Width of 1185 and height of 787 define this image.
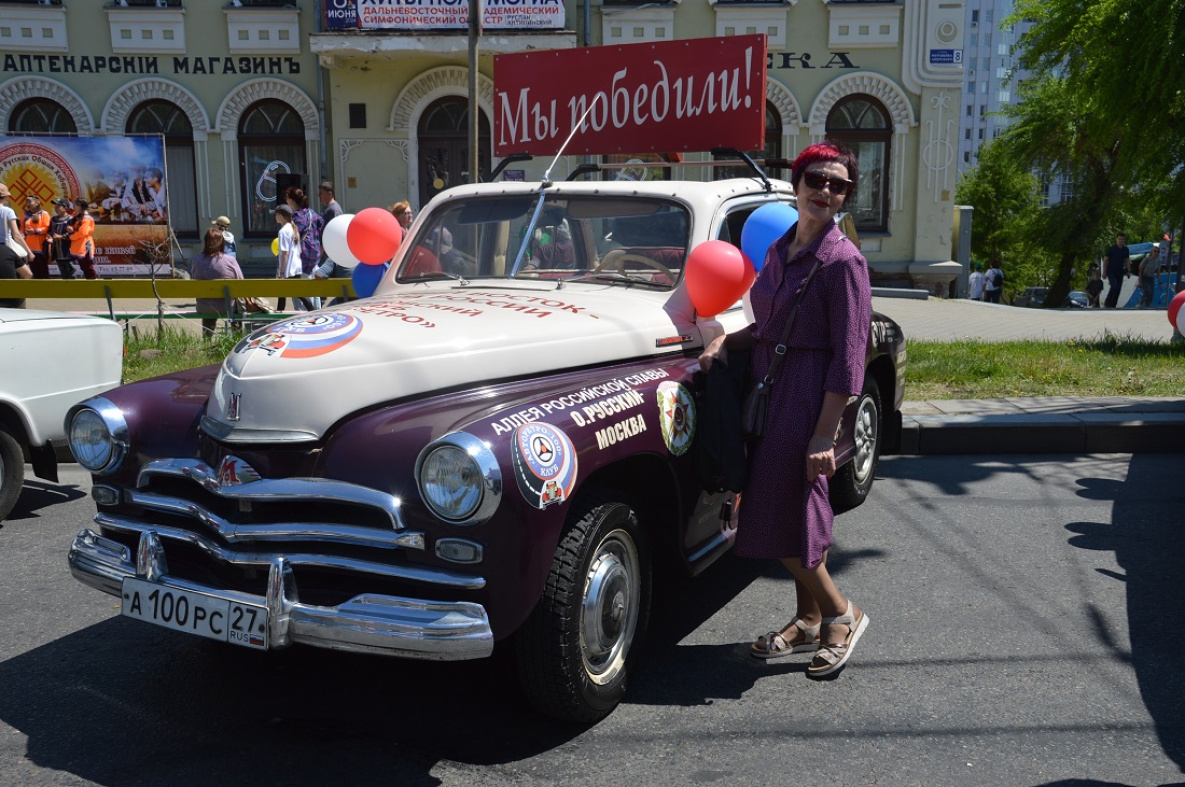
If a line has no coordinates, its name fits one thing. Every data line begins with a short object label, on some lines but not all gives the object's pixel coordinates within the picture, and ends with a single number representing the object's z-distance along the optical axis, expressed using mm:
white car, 5391
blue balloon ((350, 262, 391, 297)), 5676
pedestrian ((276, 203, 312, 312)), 11969
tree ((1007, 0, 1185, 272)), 8648
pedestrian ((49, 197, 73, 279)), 15188
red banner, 5484
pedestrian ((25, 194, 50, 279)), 15586
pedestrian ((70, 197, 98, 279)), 15156
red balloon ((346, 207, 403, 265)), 5438
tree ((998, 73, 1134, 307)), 25250
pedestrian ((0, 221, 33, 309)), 12523
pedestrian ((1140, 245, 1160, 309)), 21391
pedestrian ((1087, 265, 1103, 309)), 30819
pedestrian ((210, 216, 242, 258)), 12356
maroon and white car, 2949
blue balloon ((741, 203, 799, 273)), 4520
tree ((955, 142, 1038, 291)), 47031
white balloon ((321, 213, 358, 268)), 6137
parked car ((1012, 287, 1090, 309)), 35081
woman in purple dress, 3537
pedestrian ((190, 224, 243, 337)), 11273
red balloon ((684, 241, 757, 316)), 4086
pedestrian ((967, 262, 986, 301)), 31656
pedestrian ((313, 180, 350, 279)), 12039
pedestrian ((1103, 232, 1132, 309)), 22156
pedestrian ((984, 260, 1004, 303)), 30047
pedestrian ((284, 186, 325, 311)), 12344
